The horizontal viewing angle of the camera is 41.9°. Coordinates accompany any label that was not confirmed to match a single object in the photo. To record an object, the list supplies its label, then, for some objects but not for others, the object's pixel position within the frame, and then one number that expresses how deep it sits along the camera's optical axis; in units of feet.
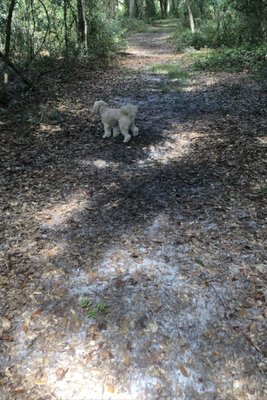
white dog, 21.22
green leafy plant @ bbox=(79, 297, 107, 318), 11.14
